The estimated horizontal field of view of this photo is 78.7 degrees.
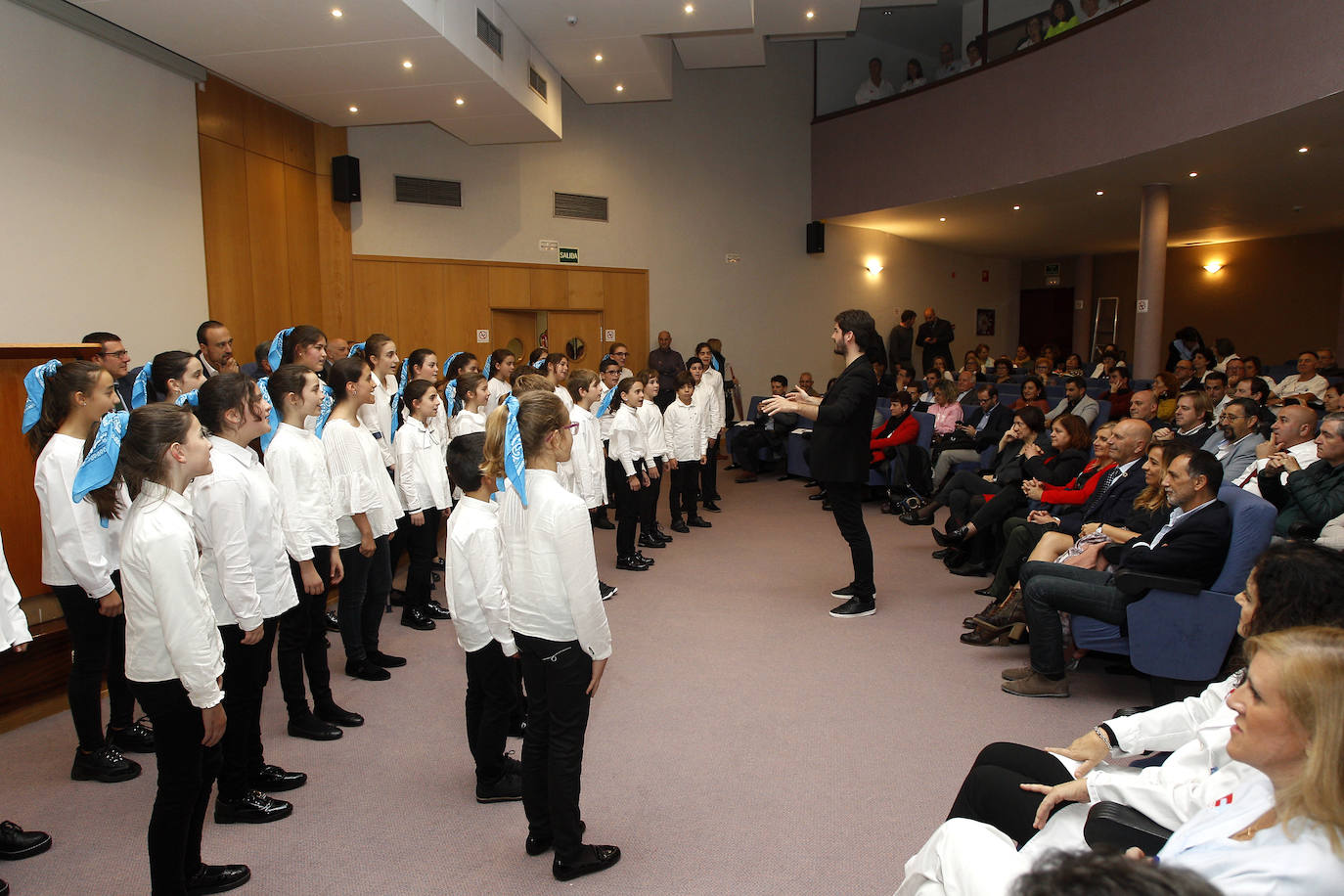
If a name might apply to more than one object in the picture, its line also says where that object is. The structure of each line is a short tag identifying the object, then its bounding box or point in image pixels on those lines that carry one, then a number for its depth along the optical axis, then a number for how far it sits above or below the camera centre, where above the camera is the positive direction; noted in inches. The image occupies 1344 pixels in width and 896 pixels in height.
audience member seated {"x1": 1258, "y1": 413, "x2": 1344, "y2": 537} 155.3 -28.0
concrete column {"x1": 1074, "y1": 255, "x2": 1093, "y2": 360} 609.6 +28.9
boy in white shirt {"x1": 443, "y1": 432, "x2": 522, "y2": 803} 111.9 -39.3
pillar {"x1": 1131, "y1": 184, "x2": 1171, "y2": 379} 365.1 +29.1
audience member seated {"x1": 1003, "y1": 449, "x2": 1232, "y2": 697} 132.3 -37.2
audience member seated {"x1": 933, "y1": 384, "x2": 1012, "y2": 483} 294.4 -32.5
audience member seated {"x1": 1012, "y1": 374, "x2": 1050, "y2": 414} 306.7 -17.3
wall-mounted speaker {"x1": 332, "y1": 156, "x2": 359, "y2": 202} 351.9 +71.2
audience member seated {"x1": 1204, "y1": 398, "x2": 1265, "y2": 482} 197.8 -22.3
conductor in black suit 181.6 -20.0
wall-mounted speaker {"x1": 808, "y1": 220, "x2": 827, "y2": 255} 505.0 +66.1
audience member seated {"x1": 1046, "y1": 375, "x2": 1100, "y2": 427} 305.0 -22.1
